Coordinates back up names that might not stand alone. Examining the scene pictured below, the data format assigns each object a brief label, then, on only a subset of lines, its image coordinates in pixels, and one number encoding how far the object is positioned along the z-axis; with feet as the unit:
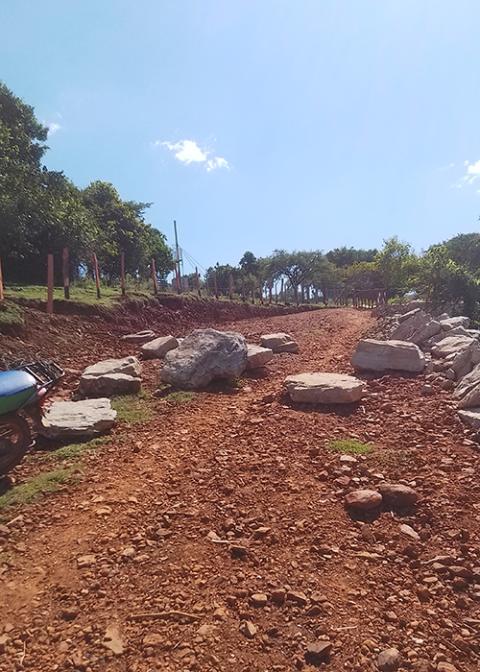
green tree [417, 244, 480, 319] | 44.21
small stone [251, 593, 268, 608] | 8.57
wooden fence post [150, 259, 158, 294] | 57.93
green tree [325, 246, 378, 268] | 203.72
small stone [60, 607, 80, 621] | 8.40
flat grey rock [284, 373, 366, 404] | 19.33
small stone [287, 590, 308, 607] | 8.56
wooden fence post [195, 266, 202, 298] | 72.10
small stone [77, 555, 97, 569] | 9.94
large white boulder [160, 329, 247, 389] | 23.67
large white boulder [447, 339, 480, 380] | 21.26
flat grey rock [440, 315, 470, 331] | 30.26
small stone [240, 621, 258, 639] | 7.88
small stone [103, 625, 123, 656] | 7.62
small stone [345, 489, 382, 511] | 11.46
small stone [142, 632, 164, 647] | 7.74
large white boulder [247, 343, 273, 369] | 26.89
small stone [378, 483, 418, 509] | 11.55
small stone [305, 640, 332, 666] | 7.34
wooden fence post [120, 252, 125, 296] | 49.54
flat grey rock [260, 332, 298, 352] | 33.53
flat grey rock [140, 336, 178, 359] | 30.35
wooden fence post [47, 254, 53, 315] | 34.47
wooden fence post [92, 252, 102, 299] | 46.71
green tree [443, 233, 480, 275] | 71.80
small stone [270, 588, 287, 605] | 8.64
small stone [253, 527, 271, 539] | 10.68
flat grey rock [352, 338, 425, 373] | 23.66
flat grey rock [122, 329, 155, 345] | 36.40
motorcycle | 14.17
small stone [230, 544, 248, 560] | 10.06
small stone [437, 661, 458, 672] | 7.04
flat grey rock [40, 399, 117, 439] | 16.75
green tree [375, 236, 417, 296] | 114.62
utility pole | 68.54
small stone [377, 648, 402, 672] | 7.16
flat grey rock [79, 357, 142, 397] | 22.41
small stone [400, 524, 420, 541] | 10.34
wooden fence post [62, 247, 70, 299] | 40.58
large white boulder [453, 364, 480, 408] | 16.99
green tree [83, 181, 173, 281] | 89.58
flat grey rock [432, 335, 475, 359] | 24.48
